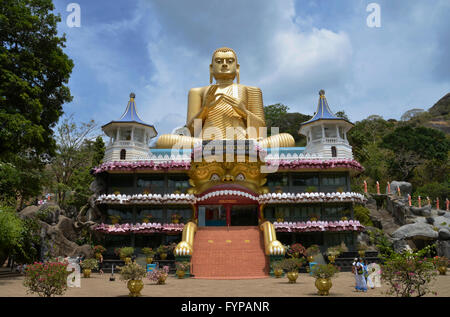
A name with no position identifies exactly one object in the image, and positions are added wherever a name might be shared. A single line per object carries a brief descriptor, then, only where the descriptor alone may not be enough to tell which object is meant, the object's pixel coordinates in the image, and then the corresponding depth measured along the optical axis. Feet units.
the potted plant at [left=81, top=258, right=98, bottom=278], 65.04
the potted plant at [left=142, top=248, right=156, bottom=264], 76.11
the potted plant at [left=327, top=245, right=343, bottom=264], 73.41
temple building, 81.61
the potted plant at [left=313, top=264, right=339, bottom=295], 41.37
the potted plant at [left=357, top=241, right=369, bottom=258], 74.39
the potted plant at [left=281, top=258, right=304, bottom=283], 54.44
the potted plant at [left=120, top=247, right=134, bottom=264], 76.48
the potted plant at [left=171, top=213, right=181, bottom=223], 84.10
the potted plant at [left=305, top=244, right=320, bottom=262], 74.69
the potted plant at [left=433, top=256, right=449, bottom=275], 66.23
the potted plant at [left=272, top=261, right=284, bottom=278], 61.83
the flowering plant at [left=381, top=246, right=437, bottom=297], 32.68
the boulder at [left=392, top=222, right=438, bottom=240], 87.30
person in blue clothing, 45.52
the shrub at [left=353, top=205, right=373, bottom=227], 101.65
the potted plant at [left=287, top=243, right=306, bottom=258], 73.61
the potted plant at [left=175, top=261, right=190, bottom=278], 62.80
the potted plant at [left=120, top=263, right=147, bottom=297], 40.22
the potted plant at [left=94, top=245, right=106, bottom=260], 79.00
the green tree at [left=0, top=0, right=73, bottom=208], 51.26
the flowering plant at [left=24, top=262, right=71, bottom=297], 34.60
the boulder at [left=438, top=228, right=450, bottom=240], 87.04
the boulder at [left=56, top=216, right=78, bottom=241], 87.44
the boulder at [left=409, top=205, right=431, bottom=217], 112.98
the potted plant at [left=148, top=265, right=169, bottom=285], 53.01
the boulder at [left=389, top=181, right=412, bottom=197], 141.38
